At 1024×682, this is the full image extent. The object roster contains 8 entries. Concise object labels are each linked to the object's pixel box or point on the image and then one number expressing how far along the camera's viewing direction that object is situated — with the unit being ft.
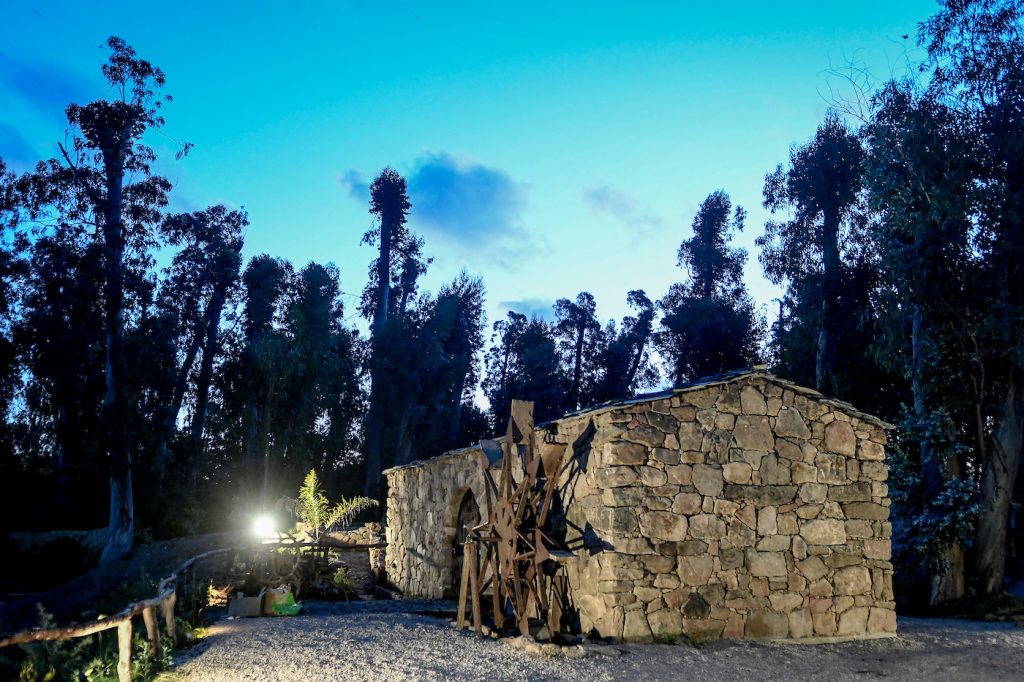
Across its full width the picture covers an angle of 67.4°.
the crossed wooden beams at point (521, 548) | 28.25
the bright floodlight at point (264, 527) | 44.80
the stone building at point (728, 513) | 26.86
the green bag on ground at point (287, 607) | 34.12
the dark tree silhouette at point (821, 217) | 76.84
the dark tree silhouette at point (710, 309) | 111.04
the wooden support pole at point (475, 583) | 27.89
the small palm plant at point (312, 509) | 49.24
